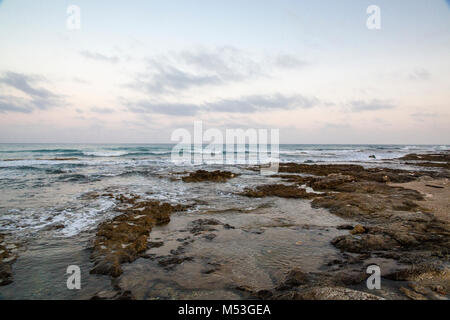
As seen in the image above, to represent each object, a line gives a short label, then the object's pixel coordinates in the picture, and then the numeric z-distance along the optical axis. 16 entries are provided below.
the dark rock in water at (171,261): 4.14
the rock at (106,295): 3.16
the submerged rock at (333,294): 2.60
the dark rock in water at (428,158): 26.77
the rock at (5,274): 3.54
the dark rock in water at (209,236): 5.38
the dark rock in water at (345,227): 5.96
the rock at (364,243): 4.61
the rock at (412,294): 2.84
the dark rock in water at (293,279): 3.34
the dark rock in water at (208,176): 14.59
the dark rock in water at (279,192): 10.07
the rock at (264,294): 3.10
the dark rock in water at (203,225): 5.95
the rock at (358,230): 5.58
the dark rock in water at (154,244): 4.96
